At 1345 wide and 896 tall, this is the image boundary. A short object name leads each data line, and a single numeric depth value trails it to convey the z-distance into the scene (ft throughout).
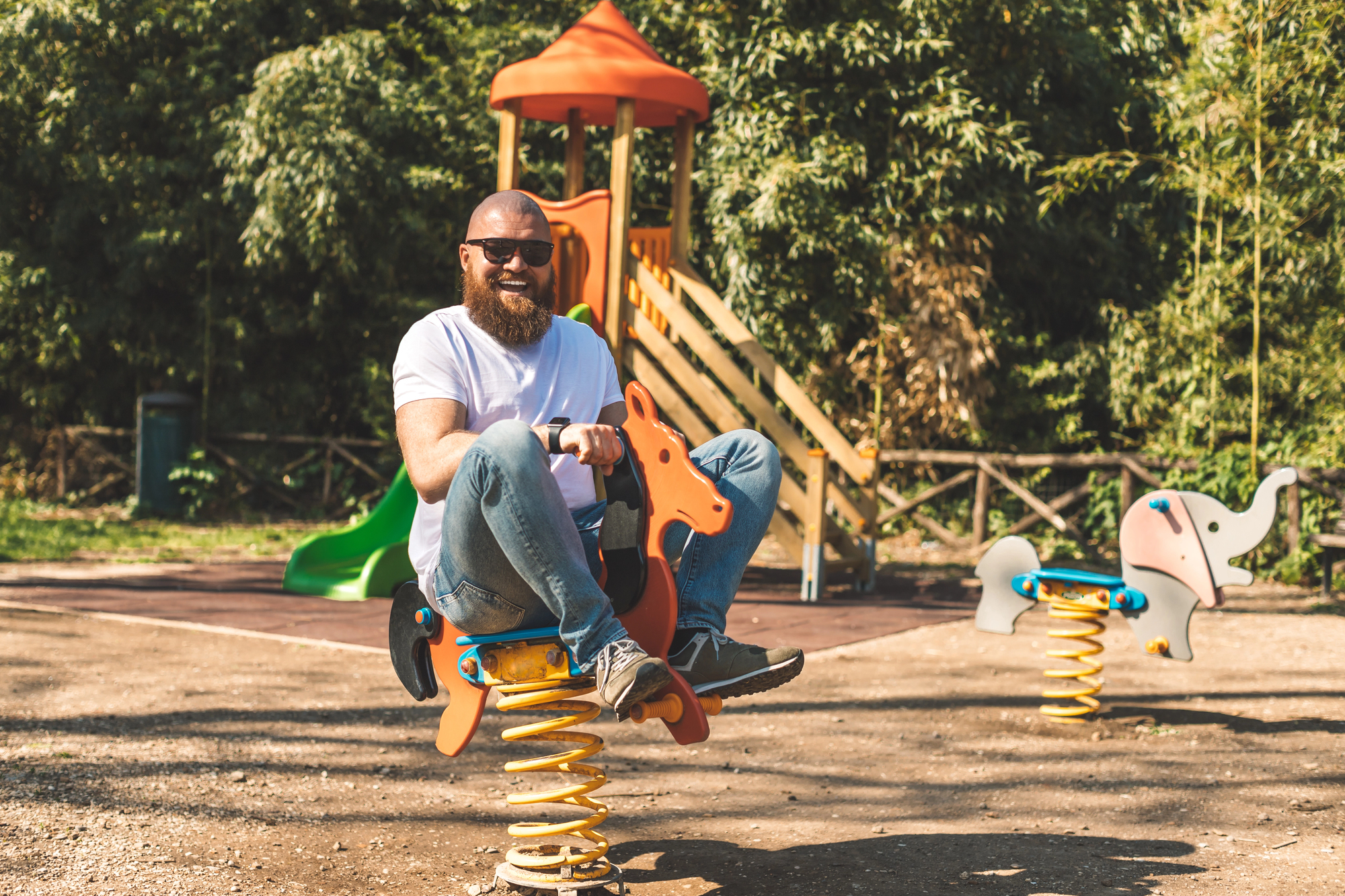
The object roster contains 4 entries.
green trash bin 40.86
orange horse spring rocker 8.07
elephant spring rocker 14.99
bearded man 7.68
